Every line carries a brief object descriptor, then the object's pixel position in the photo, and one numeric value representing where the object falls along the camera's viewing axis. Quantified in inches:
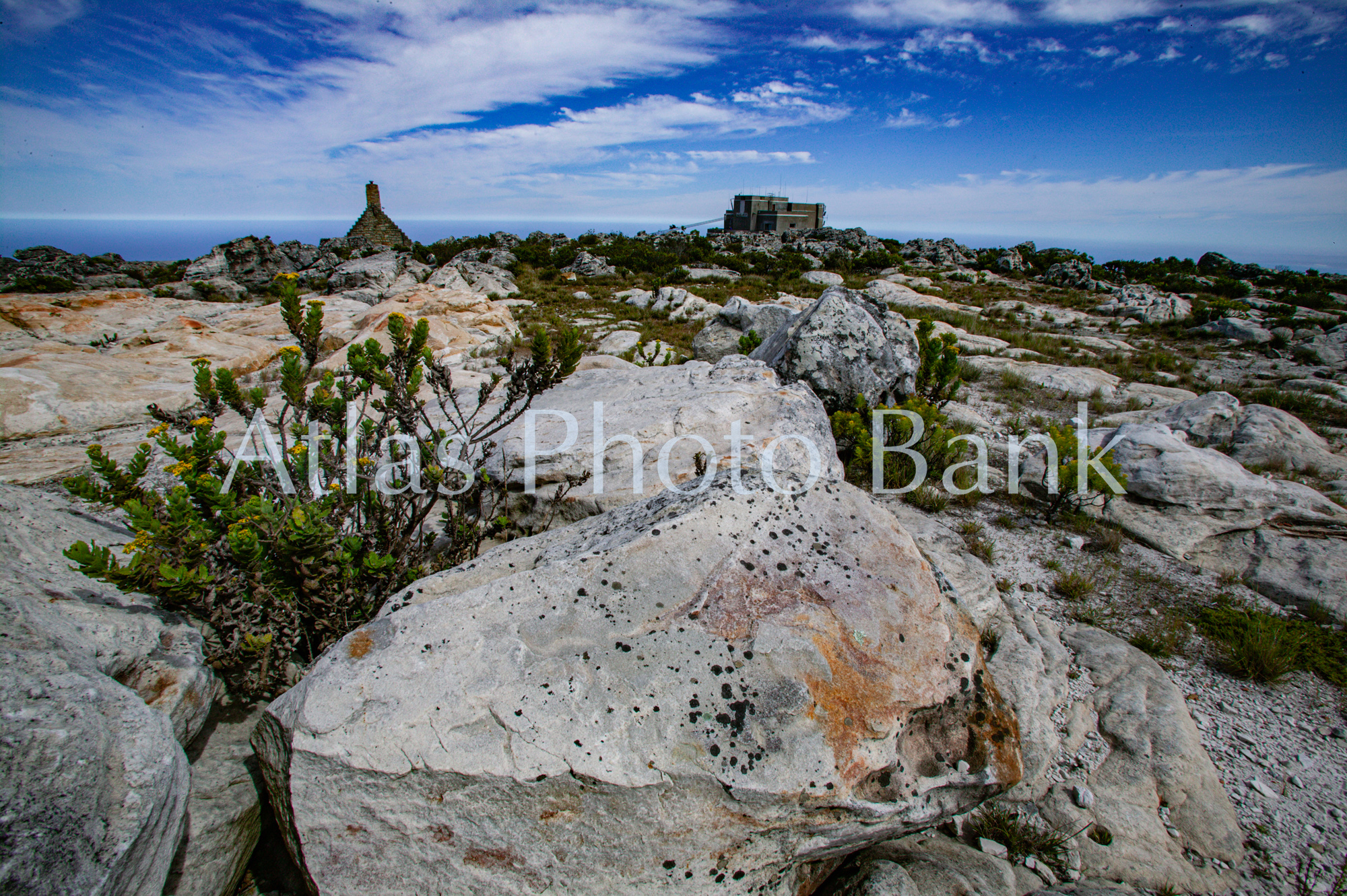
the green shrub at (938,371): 331.3
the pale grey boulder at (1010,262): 1312.7
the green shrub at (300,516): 96.7
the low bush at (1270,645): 139.2
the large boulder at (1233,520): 172.9
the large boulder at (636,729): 76.1
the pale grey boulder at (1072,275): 1125.7
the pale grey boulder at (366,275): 860.0
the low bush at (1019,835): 100.4
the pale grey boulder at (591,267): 1144.8
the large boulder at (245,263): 1031.6
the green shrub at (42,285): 848.9
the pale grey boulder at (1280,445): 271.1
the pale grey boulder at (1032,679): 115.2
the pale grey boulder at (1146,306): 777.6
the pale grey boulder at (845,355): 309.9
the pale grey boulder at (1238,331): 636.7
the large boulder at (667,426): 177.0
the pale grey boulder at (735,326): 486.0
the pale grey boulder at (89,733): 56.9
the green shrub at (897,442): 246.8
